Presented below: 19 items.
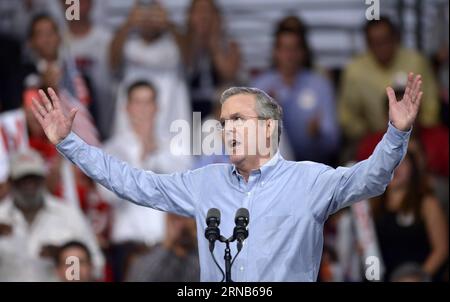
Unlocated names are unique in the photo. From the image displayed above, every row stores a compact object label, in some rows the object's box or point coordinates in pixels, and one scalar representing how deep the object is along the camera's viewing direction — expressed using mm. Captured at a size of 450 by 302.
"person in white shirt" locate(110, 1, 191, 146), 18297
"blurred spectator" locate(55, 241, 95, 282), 16359
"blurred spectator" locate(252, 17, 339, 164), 17812
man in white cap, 16672
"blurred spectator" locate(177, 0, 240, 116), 18375
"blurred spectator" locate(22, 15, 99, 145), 18266
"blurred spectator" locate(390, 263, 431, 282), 15820
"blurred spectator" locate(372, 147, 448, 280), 16656
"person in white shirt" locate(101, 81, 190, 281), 17422
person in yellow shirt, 17922
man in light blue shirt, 9547
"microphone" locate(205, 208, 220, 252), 9305
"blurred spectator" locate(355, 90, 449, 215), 17469
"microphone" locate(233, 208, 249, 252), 9297
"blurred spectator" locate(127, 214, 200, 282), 15903
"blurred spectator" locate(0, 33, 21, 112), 18422
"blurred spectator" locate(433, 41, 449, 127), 18125
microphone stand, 9352
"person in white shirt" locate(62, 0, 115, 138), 18578
